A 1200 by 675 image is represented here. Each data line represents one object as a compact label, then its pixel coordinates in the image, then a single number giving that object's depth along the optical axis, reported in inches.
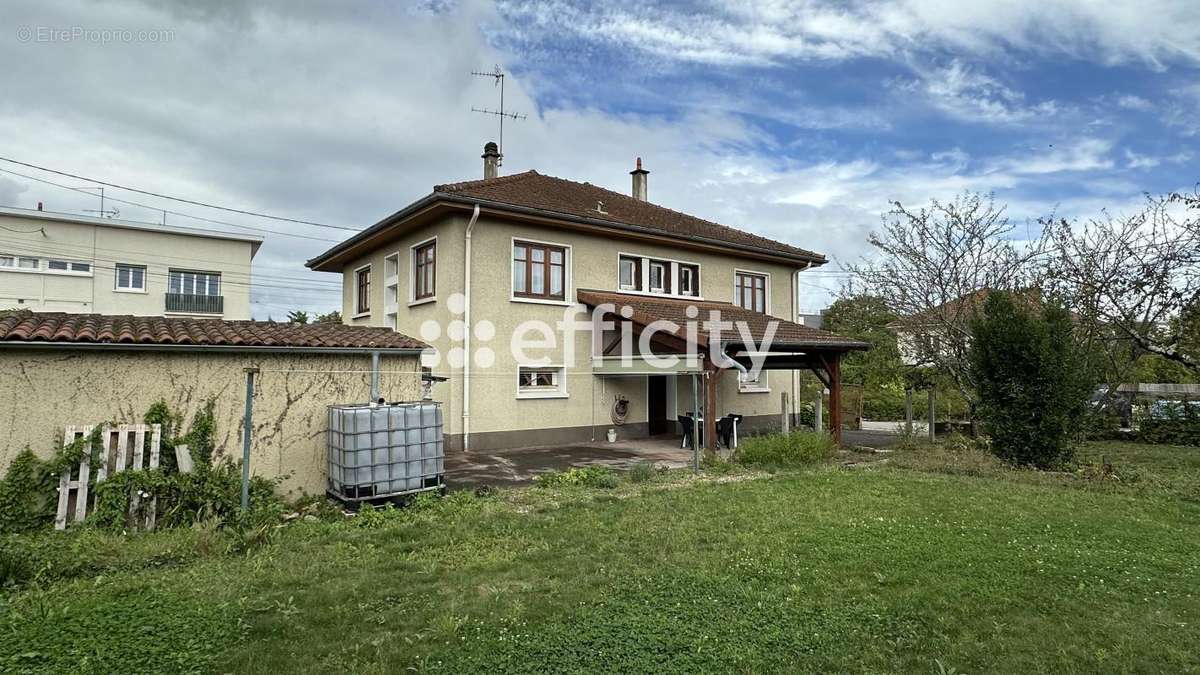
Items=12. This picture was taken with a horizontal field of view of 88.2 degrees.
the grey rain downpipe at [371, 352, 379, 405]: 341.4
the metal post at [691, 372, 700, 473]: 413.9
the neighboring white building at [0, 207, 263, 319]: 1140.5
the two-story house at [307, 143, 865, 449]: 551.8
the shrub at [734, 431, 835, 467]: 468.4
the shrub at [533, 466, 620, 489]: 382.3
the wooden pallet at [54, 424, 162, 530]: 252.1
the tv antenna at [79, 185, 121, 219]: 1223.1
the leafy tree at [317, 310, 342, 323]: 1161.9
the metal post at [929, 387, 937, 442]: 651.6
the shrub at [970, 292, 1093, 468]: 431.2
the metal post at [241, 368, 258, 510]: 273.6
